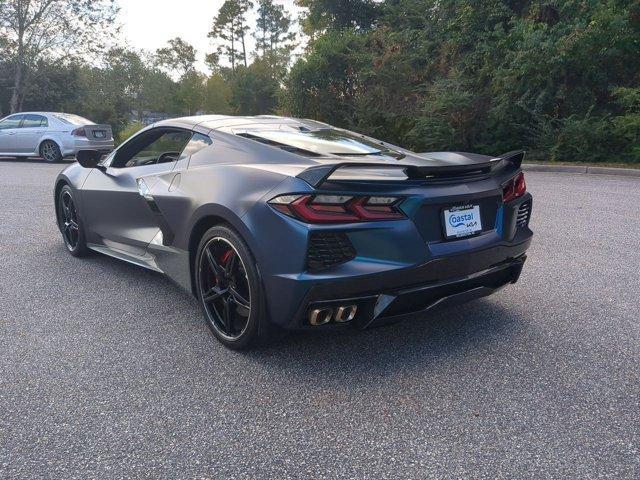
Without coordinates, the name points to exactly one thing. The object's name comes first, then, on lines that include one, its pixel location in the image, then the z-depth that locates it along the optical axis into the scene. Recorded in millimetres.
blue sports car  2555
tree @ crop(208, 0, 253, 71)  58875
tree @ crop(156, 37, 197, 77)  60969
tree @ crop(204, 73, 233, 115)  52750
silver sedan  14836
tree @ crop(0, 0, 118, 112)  25047
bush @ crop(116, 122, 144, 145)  28000
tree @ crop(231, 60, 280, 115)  36656
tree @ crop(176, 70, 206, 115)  51562
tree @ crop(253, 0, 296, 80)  63656
